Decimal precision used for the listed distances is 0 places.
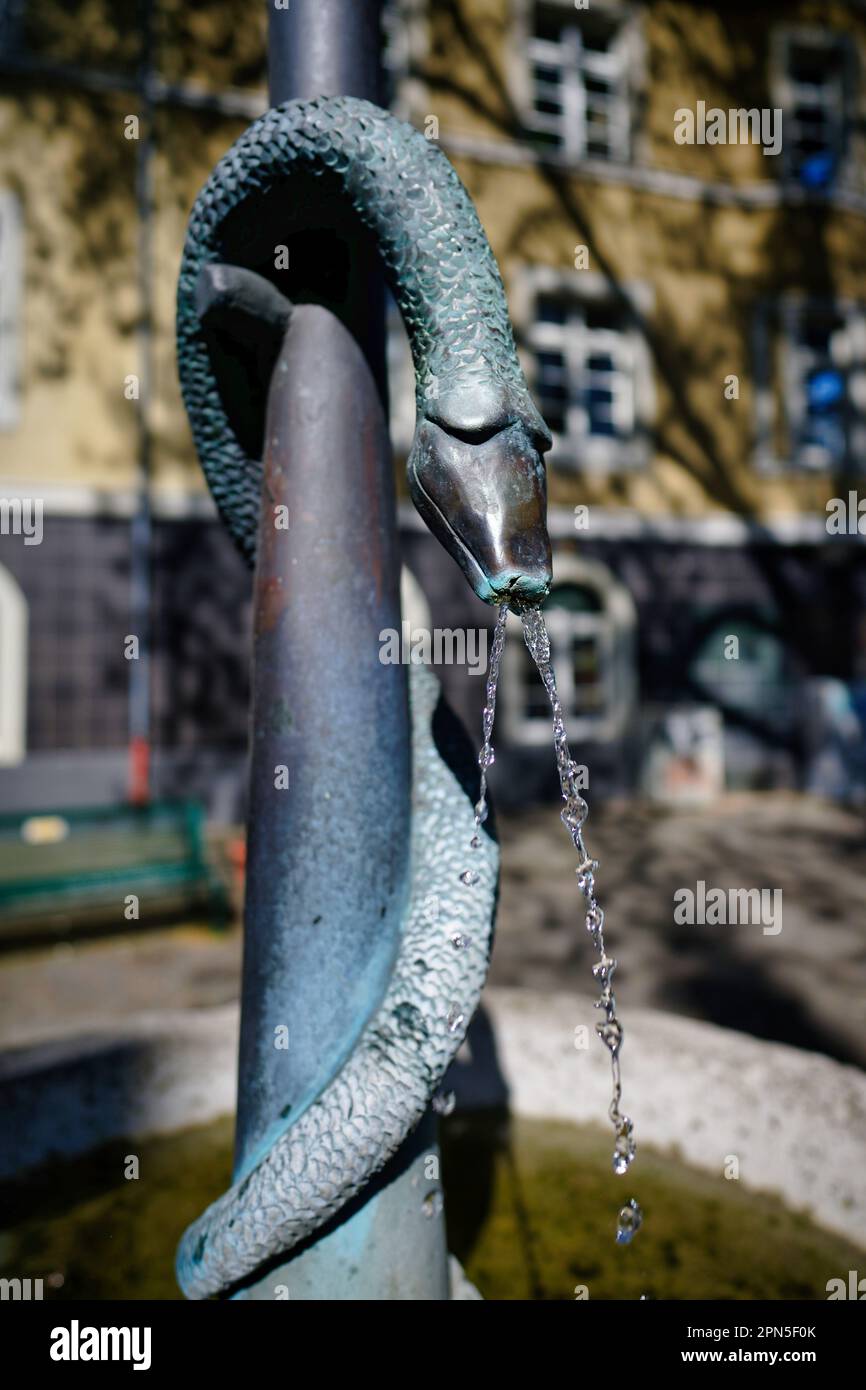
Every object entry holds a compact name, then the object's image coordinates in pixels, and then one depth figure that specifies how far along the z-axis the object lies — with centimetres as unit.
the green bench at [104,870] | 488
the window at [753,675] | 1036
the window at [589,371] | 994
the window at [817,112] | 1084
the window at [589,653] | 987
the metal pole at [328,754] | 144
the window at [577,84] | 1020
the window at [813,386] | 1052
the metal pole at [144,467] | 814
